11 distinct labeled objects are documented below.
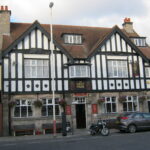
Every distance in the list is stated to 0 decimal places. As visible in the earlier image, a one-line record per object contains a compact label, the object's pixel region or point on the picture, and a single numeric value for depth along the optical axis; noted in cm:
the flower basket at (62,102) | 2062
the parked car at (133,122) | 1739
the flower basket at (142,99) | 2289
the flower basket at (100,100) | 2161
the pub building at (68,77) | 2012
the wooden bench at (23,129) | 1935
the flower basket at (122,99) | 2220
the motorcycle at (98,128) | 1655
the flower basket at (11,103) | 1945
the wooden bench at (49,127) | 2005
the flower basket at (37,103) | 2013
